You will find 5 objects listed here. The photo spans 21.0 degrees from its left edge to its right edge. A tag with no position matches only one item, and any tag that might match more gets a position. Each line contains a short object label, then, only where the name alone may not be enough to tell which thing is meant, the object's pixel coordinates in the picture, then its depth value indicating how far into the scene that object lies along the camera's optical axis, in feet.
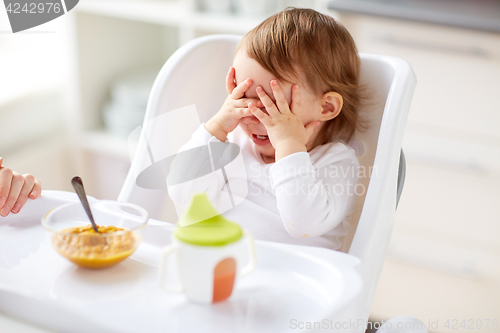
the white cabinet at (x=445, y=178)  9.28
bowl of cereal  4.85
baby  5.89
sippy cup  4.55
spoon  5.07
